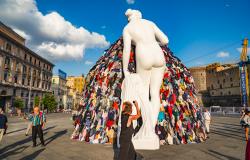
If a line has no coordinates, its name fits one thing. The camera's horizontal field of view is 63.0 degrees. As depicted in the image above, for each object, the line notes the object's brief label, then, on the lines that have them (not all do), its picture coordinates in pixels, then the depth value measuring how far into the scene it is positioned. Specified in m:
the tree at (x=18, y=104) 41.79
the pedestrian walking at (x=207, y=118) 12.37
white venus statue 7.37
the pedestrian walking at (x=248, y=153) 3.02
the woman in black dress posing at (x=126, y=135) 4.41
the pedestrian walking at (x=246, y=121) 9.56
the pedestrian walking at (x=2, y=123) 7.98
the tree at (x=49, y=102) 53.05
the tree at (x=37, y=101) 48.56
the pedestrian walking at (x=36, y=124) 7.95
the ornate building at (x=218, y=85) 64.38
